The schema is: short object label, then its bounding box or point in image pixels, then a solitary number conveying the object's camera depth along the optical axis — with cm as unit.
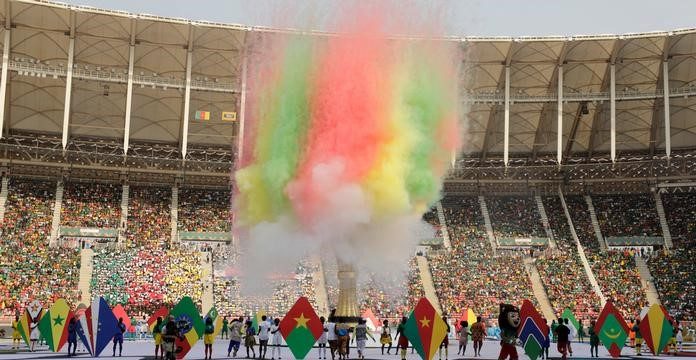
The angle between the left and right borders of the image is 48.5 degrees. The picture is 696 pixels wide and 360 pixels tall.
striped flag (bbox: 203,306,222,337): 3578
